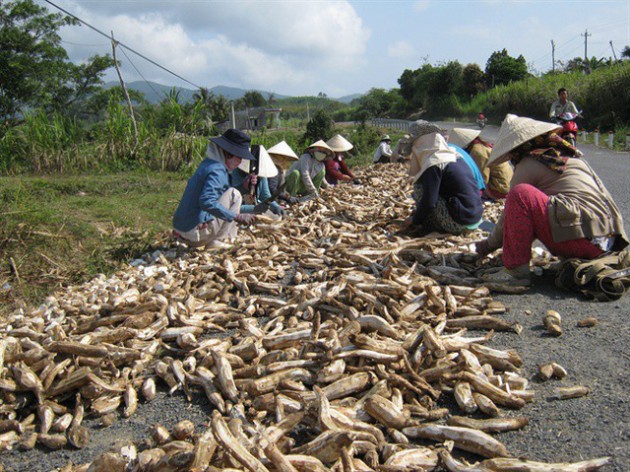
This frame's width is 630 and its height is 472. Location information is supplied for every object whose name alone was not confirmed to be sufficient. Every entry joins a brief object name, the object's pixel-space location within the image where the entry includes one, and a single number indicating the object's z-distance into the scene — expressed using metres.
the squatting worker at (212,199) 4.36
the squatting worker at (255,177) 5.89
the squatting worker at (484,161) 5.50
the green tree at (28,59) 18.97
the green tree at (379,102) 46.97
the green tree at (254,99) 83.14
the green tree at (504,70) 37.91
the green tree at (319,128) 16.09
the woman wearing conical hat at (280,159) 6.52
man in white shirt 11.37
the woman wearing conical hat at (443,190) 4.38
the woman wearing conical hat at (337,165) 7.88
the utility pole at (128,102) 11.18
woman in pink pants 3.03
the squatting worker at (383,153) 11.03
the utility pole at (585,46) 44.58
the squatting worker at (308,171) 6.99
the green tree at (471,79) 39.40
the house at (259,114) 60.84
